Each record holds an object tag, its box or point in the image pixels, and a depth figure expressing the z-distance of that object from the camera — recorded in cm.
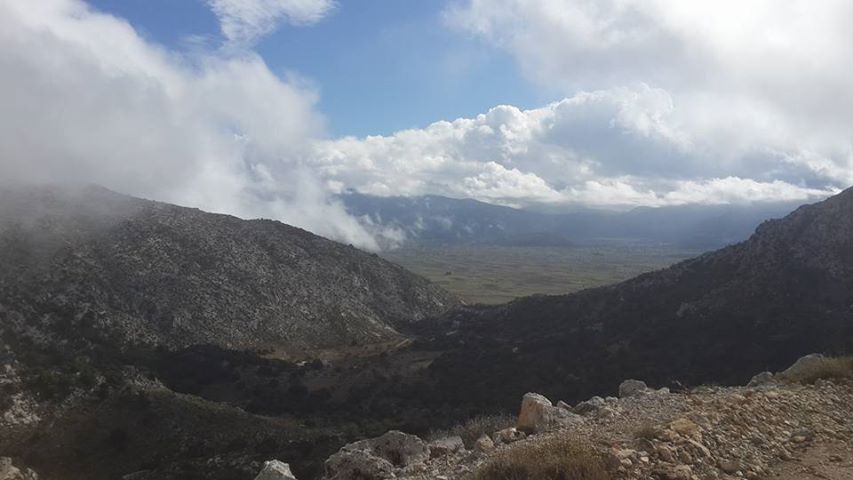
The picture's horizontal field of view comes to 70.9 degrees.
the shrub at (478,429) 1914
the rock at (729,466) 981
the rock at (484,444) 1247
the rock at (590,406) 1550
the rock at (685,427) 1075
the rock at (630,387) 2055
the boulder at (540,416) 1399
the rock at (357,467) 1330
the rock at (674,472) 910
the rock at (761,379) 1921
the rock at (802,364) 1889
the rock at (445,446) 1440
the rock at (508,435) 1334
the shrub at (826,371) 1683
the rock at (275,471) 1306
